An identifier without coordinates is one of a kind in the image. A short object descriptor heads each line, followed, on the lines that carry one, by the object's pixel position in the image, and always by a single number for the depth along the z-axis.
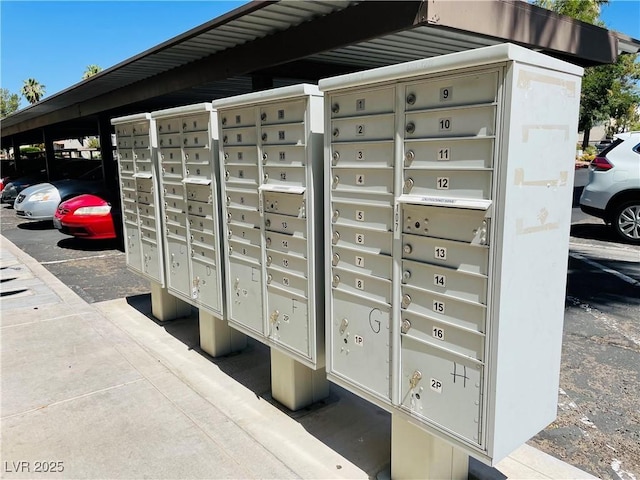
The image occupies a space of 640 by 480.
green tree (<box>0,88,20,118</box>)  55.97
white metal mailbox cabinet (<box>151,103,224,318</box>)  4.16
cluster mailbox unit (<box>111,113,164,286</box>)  5.13
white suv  8.79
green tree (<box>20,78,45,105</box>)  61.44
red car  9.80
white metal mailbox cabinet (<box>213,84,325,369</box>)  3.16
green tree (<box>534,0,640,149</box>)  28.47
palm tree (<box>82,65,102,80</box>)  51.19
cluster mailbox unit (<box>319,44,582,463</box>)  2.17
